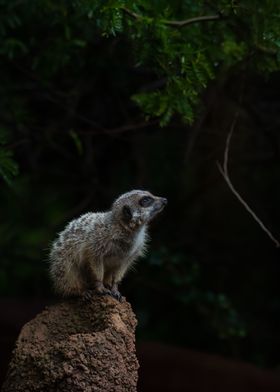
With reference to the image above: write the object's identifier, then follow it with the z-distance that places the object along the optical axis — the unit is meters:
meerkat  8.79
